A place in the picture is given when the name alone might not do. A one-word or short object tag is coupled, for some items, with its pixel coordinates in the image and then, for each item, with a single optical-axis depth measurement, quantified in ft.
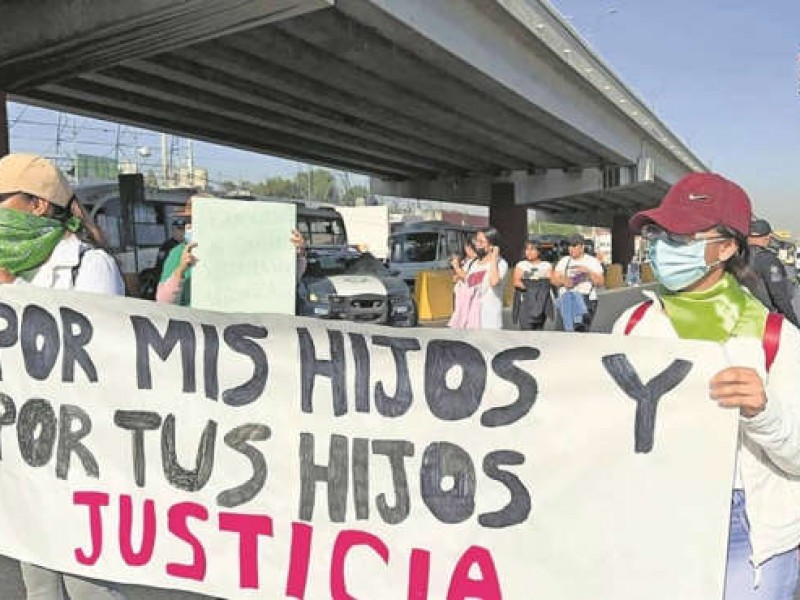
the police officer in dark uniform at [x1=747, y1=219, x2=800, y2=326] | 21.13
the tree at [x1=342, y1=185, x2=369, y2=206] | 271.28
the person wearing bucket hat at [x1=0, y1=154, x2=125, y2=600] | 8.30
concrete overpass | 42.73
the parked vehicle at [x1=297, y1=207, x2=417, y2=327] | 43.73
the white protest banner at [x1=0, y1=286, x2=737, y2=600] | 6.87
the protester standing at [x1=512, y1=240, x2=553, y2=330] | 36.60
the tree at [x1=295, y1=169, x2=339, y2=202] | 291.56
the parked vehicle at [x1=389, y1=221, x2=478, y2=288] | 72.02
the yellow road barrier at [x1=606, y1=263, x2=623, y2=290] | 105.09
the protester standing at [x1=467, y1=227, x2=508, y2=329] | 23.29
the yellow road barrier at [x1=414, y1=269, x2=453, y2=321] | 61.31
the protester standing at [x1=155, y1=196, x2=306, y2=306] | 12.07
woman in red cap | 6.08
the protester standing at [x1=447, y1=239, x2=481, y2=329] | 23.52
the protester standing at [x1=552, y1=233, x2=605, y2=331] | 34.55
